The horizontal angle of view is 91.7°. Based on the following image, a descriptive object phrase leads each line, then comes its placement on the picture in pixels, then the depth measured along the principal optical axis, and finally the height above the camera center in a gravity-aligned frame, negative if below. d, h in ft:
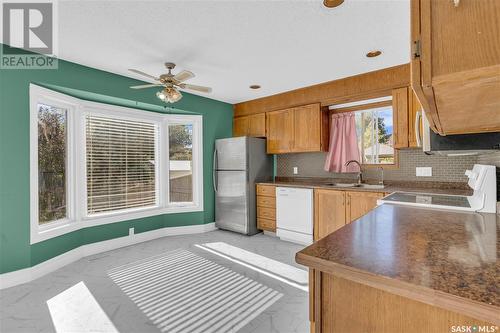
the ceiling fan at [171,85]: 8.86 +3.23
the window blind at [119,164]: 11.50 +0.28
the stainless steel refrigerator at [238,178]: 13.88 -0.61
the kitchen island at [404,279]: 2.02 -1.02
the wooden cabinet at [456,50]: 1.62 +0.82
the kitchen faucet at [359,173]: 12.15 -0.32
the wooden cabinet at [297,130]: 12.83 +2.11
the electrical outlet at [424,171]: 10.37 -0.21
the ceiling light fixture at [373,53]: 8.69 +4.12
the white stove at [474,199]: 5.08 -0.85
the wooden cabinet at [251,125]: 15.06 +2.75
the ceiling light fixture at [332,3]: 6.00 +4.10
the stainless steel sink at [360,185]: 11.42 -0.91
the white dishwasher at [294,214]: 11.99 -2.41
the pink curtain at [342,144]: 12.75 +1.24
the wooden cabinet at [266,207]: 13.65 -2.26
